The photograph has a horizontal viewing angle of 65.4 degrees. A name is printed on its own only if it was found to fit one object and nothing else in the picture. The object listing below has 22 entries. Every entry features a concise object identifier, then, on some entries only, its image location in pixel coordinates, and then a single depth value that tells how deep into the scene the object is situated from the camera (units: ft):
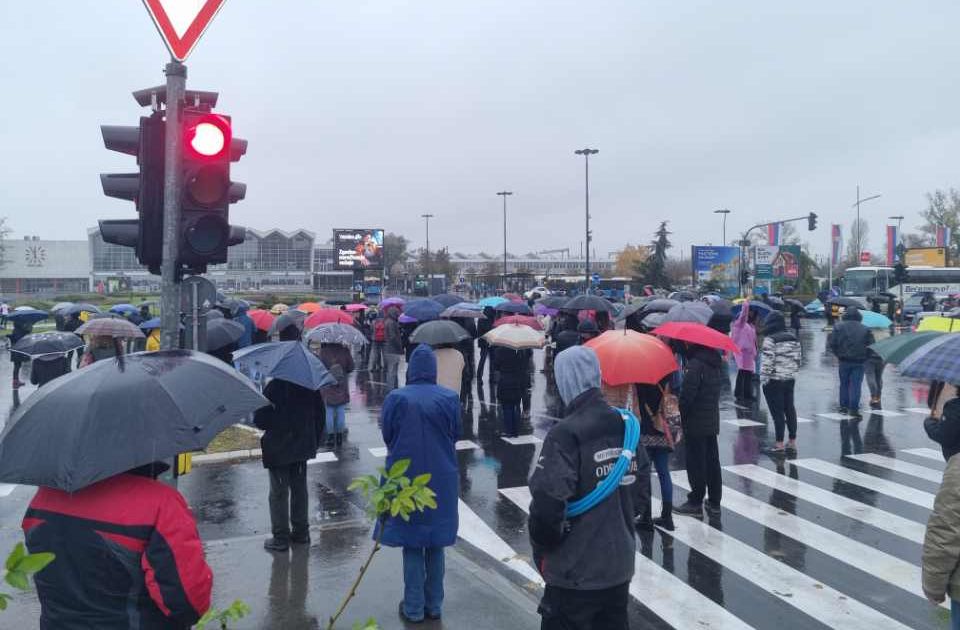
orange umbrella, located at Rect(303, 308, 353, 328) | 41.73
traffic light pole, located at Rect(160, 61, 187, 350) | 15.56
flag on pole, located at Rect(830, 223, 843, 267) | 210.79
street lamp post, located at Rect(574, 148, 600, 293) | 150.51
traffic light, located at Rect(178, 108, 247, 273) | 16.25
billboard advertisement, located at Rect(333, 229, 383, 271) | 189.57
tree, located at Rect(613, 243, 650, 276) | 289.12
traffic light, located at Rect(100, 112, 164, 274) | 16.72
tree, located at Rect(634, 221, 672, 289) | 188.85
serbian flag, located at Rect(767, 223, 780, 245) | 190.17
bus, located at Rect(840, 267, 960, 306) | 152.66
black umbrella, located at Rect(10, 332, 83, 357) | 36.17
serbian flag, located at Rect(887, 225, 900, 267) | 211.20
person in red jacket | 9.57
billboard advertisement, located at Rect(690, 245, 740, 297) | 176.35
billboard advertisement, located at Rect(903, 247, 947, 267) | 177.78
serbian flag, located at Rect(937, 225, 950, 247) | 204.79
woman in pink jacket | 48.49
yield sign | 15.76
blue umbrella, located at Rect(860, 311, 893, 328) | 45.55
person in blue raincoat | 16.89
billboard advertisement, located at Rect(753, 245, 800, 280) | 165.37
